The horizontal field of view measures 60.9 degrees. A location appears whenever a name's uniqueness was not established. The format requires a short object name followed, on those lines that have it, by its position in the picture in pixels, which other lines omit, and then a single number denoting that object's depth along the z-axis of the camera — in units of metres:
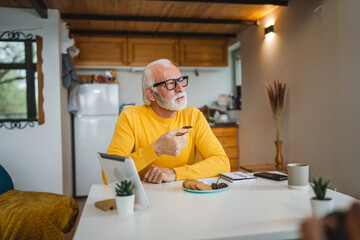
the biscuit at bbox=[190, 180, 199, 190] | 1.29
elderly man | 1.71
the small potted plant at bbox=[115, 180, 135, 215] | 1.01
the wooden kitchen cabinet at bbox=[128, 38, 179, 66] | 4.74
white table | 0.85
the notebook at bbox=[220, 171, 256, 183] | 1.48
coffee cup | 1.30
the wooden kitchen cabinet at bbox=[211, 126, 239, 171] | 4.75
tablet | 1.04
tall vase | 3.29
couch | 2.07
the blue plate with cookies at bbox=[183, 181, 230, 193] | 1.26
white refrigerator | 4.36
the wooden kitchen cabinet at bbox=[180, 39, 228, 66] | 4.91
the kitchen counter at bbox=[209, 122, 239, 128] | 4.71
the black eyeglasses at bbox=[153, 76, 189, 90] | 1.81
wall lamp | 3.67
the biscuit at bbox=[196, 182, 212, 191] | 1.27
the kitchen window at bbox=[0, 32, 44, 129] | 3.35
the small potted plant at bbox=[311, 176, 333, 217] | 0.90
